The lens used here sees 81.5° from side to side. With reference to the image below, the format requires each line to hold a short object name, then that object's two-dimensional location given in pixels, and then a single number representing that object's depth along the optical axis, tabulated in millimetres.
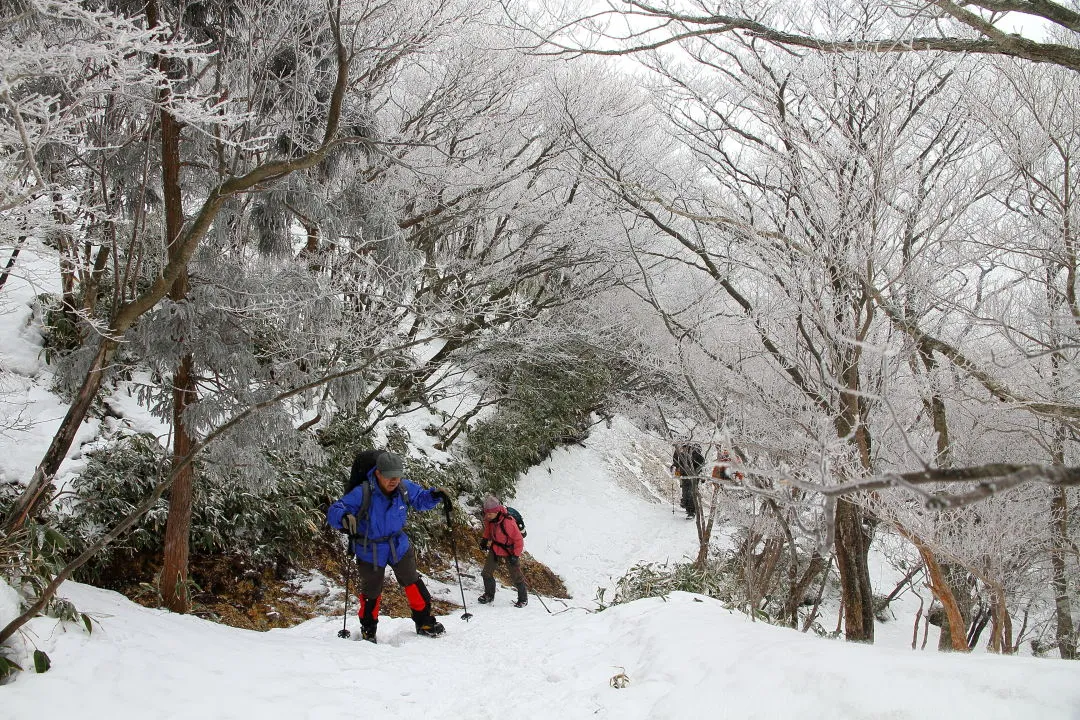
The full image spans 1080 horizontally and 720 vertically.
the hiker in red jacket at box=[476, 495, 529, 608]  7238
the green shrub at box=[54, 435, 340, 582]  5117
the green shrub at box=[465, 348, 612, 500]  11609
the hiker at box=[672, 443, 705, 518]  10078
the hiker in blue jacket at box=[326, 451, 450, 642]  4883
